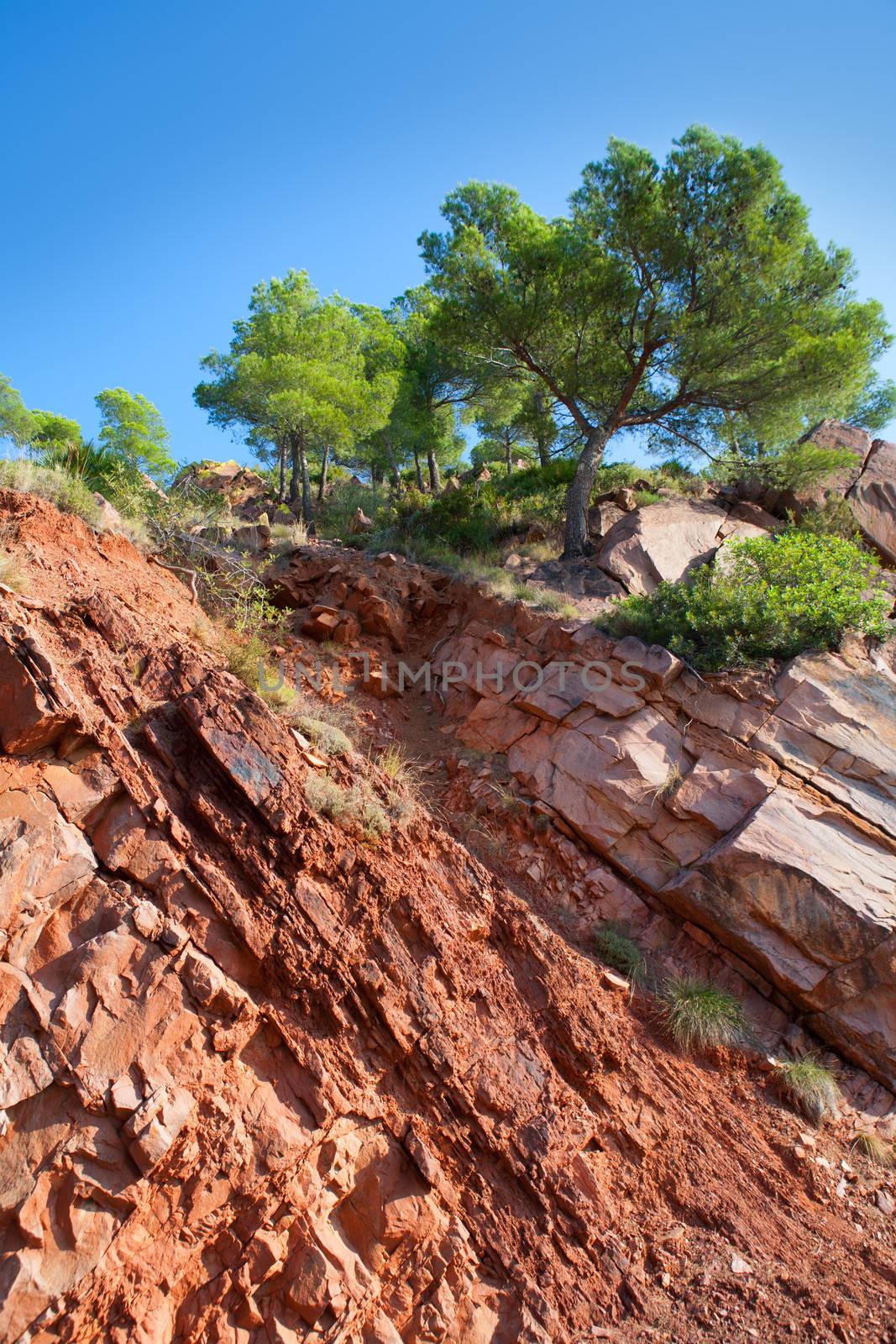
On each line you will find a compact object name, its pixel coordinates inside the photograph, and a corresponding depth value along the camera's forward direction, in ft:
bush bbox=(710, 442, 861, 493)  37.88
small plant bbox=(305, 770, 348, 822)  20.18
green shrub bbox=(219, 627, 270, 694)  25.67
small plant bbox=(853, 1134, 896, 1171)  18.85
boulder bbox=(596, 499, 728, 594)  35.19
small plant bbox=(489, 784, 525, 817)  26.04
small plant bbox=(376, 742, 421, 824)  22.25
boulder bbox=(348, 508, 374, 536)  45.14
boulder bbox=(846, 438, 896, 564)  37.68
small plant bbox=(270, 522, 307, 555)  39.37
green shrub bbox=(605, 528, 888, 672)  28.19
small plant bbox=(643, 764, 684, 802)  25.34
